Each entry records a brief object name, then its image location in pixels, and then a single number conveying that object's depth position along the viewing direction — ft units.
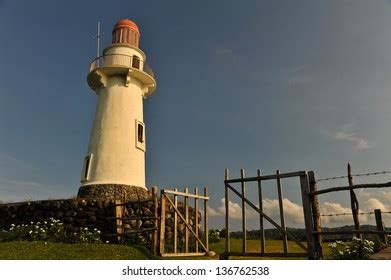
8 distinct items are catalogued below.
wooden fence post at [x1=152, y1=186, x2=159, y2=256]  34.88
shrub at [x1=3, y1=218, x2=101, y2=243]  37.84
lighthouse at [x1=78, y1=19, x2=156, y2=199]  48.78
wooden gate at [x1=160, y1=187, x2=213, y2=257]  35.58
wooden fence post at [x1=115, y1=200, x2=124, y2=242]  39.83
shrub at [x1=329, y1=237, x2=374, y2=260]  24.53
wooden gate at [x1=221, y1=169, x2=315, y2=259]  24.93
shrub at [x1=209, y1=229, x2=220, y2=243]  49.57
